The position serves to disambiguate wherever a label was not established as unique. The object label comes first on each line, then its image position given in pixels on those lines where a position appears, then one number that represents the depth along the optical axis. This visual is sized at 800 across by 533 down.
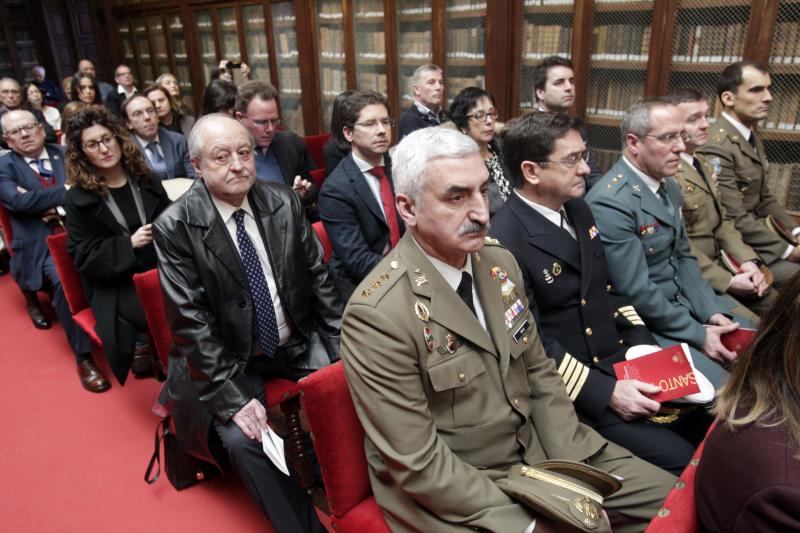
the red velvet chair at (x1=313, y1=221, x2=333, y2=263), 2.71
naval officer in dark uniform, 1.96
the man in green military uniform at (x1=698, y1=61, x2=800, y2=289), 3.09
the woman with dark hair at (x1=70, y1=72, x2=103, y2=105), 6.15
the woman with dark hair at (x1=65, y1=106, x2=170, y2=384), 2.66
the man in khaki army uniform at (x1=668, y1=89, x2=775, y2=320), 2.67
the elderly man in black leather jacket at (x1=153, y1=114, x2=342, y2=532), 1.90
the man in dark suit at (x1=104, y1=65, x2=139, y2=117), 7.21
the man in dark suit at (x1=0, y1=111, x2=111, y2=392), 3.56
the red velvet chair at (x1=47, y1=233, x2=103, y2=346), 2.74
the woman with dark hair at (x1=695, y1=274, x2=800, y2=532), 0.87
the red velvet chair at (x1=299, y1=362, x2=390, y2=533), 1.43
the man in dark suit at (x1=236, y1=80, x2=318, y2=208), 3.35
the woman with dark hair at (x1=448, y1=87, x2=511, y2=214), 3.32
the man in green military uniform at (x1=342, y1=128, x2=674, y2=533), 1.34
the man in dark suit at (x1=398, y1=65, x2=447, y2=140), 4.33
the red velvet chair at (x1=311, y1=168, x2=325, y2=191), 3.85
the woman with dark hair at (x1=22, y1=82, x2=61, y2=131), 6.70
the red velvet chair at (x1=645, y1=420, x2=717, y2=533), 1.03
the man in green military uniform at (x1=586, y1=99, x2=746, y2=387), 2.27
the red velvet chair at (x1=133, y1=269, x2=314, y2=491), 2.16
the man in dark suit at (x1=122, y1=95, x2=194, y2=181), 3.96
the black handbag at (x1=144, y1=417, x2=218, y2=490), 2.30
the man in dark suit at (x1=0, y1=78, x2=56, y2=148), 5.65
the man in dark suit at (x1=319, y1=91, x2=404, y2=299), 2.68
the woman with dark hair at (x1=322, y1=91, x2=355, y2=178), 3.05
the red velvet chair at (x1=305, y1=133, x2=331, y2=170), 4.80
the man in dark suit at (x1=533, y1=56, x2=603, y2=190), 3.73
